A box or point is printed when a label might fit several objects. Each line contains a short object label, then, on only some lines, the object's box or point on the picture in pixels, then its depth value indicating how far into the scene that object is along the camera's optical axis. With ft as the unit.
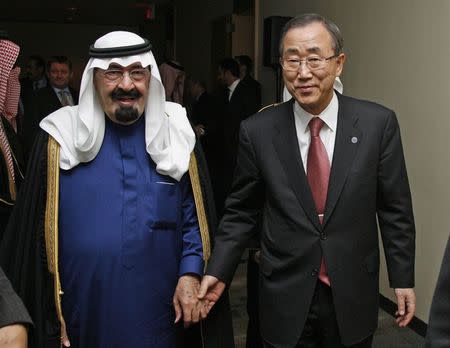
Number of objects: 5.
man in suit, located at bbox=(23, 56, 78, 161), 15.72
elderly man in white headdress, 6.77
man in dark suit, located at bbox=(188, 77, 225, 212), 19.86
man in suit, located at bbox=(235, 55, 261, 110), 19.90
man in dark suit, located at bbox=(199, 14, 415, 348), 6.23
